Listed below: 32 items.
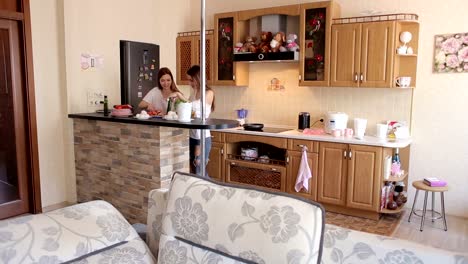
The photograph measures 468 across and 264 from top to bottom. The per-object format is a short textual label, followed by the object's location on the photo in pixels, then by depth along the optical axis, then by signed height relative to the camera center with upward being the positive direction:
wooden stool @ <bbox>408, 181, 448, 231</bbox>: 3.64 -0.95
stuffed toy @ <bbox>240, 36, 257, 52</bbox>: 4.71 +0.57
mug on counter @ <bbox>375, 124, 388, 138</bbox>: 4.07 -0.37
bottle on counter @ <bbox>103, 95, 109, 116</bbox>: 4.13 -0.14
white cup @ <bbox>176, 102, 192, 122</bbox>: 3.31 -0.15
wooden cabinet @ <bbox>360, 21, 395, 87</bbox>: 3.92 +0.40
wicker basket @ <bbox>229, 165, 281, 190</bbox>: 4.50 -0.97
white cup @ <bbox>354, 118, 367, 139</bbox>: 4.12 -0.34
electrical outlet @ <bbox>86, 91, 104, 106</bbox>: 4.31 -0.07
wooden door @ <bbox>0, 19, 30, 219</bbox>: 3.73 -0.36
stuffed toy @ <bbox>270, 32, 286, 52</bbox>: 4.55 +0.58
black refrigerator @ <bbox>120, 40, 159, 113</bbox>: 4.17 +0.24
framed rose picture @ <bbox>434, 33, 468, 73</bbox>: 3.86 +0.41
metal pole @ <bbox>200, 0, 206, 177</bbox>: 2.97 +0.12
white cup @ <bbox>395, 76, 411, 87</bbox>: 4.02 +0.12
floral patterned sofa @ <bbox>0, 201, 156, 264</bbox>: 1.44 -0.57
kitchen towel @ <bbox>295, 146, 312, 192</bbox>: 4.14 -0.82
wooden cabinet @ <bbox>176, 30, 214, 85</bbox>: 5.09 +0.52
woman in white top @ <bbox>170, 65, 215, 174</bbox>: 4.00 -0.39
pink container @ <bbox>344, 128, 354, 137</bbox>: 4.15 -0.41
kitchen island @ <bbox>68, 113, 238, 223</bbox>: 3.41 -0.59
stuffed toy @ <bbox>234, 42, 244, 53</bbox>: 4.80 +0.55
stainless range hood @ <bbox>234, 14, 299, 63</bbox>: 4.54 +0.77
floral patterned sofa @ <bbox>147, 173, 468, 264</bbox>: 1.31 -0.50
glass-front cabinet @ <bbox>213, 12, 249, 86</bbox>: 4.87 +0.53
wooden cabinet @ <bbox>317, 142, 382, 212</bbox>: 3.84 -0.81
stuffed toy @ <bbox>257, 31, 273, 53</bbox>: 4.62 +0.60
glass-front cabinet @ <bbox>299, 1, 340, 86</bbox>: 4.22 +0.56
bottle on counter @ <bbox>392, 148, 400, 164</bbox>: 4.02 -0.64
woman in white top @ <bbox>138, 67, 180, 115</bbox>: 4.18 -0.02
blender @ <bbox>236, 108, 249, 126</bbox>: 5.13 -0.28
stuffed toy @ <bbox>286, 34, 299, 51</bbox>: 4.45 +0.56
